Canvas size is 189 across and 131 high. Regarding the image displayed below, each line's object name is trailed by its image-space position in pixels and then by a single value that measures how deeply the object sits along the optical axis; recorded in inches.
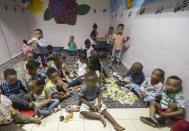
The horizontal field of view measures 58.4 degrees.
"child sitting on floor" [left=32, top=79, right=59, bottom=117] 87.7
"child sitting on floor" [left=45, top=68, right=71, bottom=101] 94.1
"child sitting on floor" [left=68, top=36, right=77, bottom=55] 225.6
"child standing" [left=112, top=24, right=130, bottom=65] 164.7
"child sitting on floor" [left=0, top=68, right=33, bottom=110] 84.2
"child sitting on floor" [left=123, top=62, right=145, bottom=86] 119.1
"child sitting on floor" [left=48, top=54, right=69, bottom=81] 124.2
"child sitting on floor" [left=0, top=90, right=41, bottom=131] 69.0
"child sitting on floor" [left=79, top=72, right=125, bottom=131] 83.4
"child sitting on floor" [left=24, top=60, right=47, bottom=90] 95.7
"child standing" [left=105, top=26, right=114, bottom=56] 202.1
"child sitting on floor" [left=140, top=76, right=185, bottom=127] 79.7
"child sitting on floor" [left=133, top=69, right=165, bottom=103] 96.1
